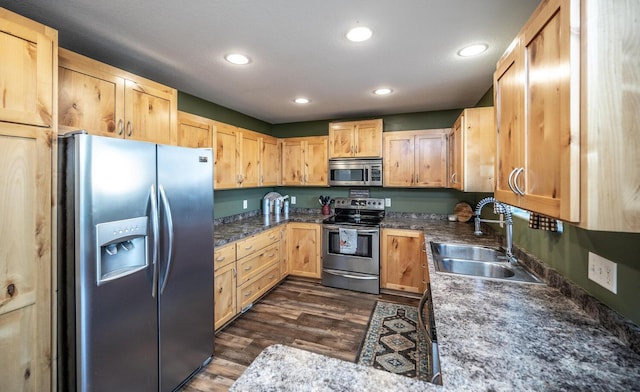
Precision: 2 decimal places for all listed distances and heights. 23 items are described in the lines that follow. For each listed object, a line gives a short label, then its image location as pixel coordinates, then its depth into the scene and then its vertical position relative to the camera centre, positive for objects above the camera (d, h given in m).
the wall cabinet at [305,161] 4.00 +0.54
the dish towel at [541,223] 1.45 -0.15
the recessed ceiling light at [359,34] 1.68 +1.05
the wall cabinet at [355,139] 3.64 +0.80
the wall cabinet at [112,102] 1.58 +0.64
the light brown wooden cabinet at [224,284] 2.45 -0.85
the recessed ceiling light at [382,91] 2.79 +1.12
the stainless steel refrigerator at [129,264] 1.33 -0.39
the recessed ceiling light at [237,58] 2.01 +1.06
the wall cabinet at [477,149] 2.23 +0.40
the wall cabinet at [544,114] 0.68 +0.27
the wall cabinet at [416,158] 3.44 +0.50
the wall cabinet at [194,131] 2.49 +0.64
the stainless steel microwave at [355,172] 3.69 +0.34
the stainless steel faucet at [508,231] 1.90 -0.25
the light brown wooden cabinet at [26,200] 1.19 -0.02
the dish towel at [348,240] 3.44 -0.57
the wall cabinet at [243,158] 2.96 +0.48
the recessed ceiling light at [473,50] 1.90 +1.07
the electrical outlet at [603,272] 1.03 -0.31
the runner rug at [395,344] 2.06 -1.29
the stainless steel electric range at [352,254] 3.38 -0.76
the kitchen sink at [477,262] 1.78 -0.50
